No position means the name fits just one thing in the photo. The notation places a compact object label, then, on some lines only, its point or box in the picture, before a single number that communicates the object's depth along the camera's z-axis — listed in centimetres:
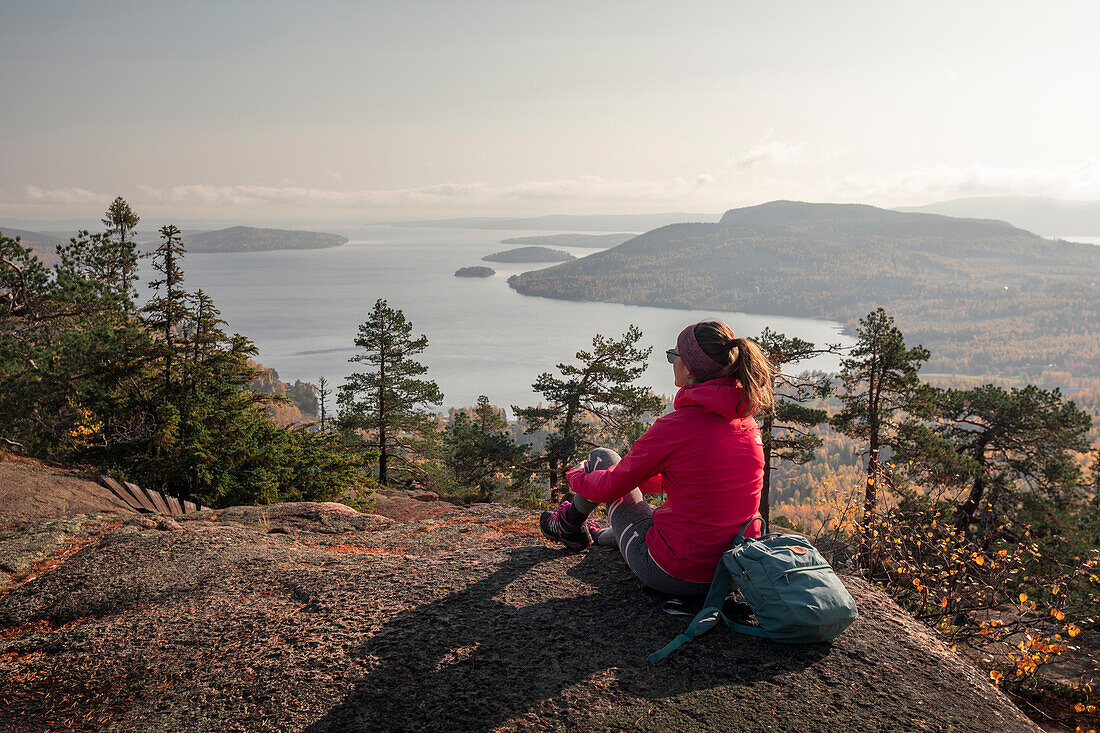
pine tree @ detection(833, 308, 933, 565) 1662
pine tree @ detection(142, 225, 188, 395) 1112
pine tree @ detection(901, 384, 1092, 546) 1611
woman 326
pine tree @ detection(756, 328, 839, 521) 1703
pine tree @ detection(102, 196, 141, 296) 2194
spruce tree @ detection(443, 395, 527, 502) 2045
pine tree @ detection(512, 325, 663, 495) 1925
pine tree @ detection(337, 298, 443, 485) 2233
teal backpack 301
